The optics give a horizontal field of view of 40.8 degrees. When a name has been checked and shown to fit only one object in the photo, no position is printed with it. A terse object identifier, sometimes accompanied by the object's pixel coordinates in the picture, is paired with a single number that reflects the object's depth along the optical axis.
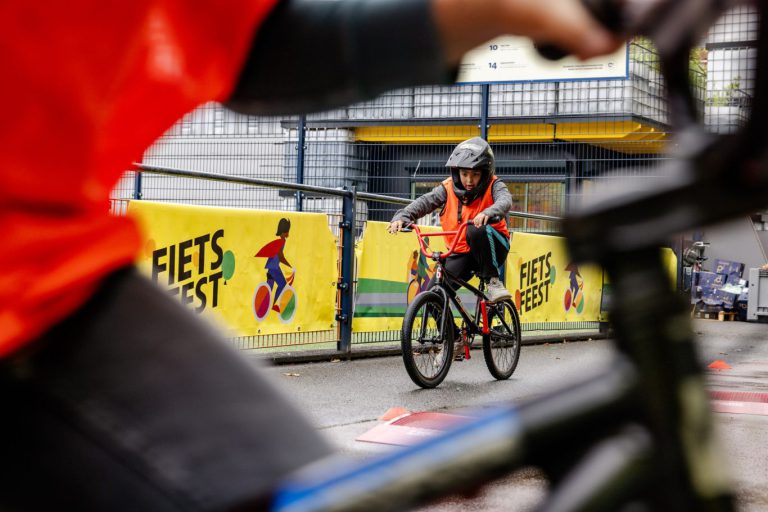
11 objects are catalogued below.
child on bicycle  7.83
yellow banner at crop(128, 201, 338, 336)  7.11
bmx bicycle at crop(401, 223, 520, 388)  7.39
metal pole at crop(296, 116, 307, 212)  14.20
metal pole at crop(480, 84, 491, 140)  13.91
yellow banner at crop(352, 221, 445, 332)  9.71
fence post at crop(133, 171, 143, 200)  8.15
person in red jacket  0.94
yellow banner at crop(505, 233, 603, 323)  12.66
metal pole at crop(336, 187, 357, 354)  9.53
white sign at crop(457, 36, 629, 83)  11.82
